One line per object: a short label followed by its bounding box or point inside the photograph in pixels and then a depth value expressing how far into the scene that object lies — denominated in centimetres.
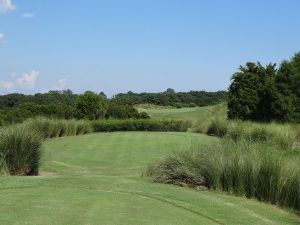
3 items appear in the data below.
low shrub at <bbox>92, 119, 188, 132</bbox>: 4106
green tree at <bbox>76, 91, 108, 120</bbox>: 4631
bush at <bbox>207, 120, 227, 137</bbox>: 3102
